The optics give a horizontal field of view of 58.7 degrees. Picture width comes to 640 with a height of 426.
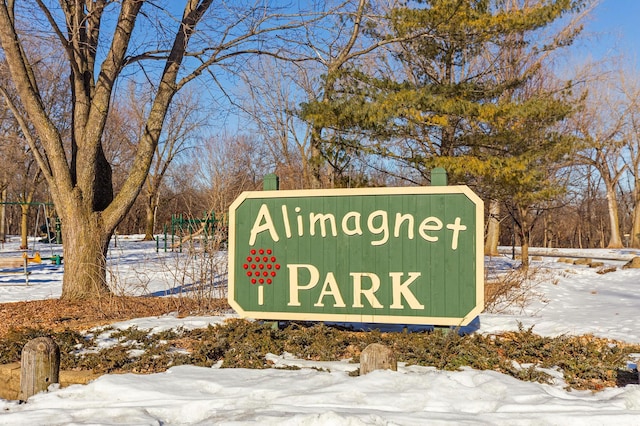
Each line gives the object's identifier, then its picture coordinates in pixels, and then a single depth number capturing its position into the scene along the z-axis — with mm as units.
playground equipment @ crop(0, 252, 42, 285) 14429
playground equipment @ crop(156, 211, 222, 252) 8461
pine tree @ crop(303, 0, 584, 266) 12031
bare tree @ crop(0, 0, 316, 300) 9086
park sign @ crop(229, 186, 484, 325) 5852
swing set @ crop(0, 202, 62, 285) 14433
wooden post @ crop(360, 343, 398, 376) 4655
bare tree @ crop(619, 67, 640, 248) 35000
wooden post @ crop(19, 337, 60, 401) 4445
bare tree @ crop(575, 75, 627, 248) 33188
